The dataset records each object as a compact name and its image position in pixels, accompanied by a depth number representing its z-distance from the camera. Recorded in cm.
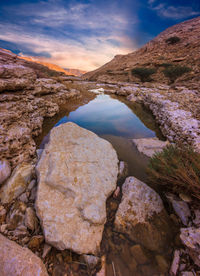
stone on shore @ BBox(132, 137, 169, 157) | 333
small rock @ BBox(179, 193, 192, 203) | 166
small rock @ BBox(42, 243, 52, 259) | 129
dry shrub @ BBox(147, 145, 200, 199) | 161
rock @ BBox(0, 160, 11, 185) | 187
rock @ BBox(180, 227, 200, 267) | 115
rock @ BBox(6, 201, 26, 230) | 147
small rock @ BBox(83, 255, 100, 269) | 127
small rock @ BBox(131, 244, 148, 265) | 134
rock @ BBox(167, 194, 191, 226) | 159
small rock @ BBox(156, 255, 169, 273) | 125
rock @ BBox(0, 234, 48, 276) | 103
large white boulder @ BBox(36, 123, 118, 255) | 140
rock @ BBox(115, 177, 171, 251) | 151
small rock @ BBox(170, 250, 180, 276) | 119
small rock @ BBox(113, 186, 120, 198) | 206
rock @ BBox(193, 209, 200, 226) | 145
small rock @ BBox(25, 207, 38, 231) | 147
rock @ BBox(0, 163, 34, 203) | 174
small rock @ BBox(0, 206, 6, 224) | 149
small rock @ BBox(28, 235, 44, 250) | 131
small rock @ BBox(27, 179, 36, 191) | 188
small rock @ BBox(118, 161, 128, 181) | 248
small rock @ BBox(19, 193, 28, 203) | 174
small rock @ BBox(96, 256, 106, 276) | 124
